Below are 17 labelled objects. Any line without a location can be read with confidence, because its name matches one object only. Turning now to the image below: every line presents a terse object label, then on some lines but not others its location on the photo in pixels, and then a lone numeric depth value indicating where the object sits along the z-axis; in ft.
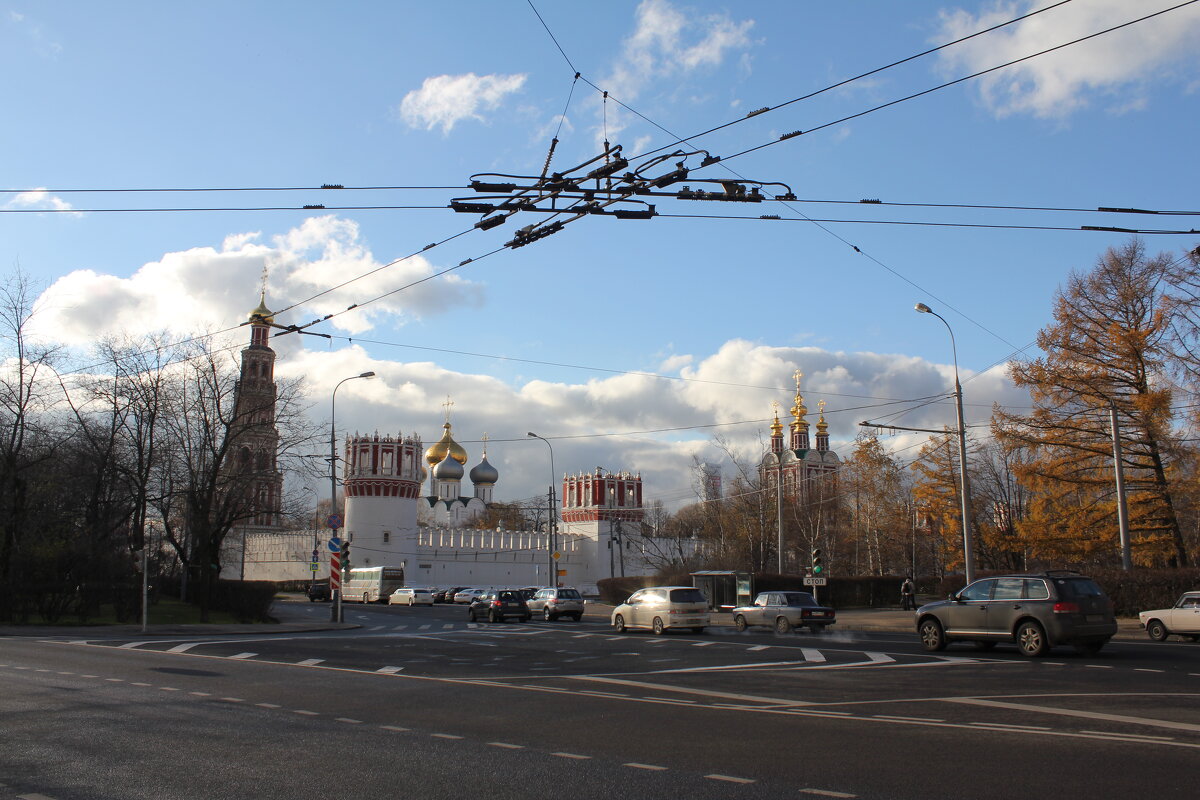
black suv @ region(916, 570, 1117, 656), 57.93
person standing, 136.26
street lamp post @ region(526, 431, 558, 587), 194.90
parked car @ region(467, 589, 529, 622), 124.36
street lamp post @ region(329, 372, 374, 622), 117.39
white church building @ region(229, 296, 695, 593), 248.73
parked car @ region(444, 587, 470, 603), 215.92
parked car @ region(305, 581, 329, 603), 212.64
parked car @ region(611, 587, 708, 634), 91.35
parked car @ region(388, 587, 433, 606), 202.08
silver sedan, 95.14
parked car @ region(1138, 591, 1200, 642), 80.33
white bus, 216.33
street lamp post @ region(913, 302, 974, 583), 99.19
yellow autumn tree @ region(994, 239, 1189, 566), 110.83
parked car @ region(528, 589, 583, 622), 128.47
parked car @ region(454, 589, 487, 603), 206.58
